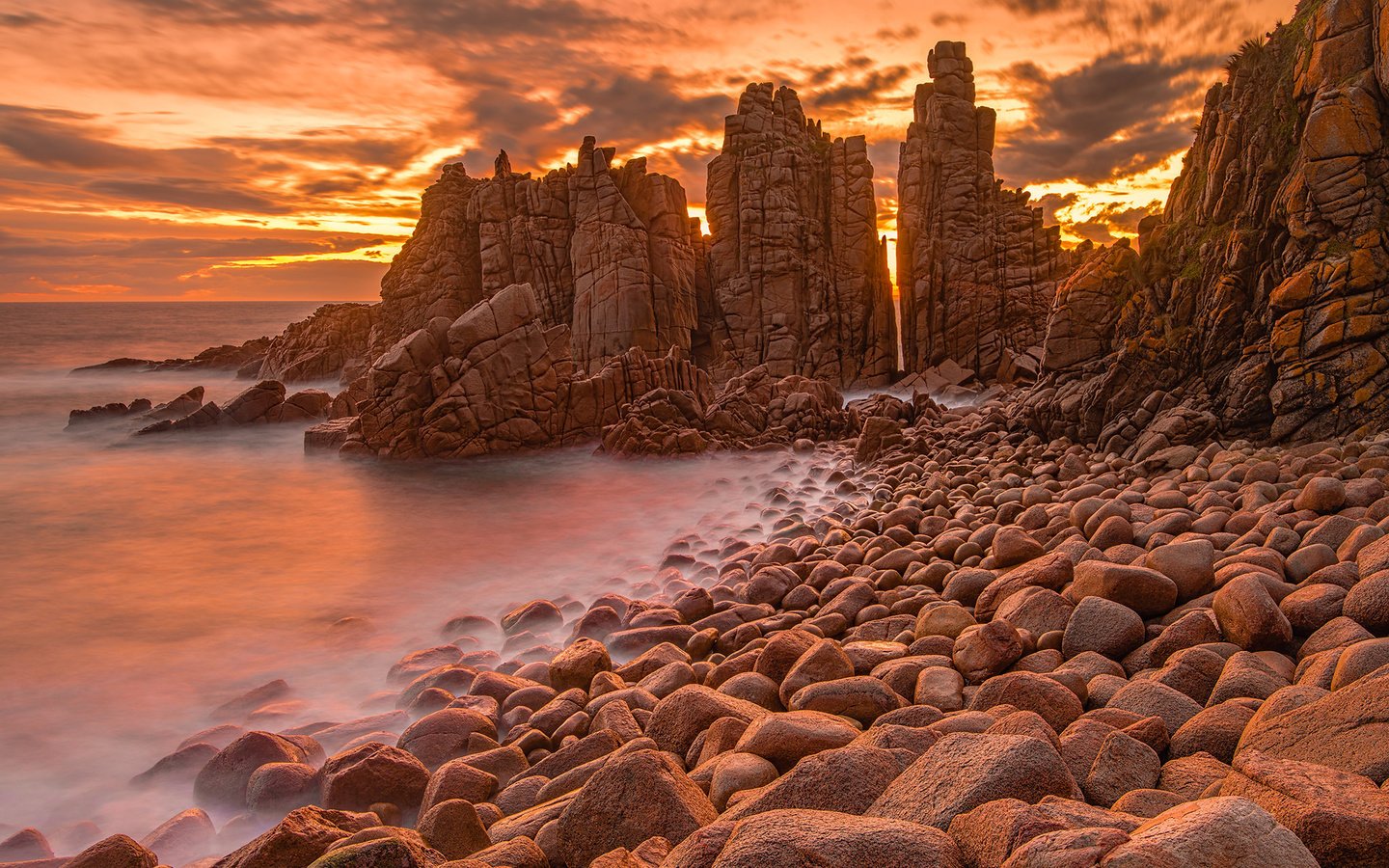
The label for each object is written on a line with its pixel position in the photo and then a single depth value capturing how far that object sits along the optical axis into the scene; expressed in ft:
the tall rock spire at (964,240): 107.96
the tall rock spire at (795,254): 114.62
